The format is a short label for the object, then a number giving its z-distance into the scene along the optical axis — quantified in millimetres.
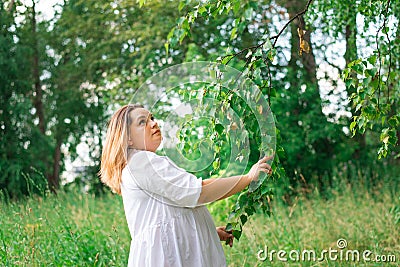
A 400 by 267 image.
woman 2061
